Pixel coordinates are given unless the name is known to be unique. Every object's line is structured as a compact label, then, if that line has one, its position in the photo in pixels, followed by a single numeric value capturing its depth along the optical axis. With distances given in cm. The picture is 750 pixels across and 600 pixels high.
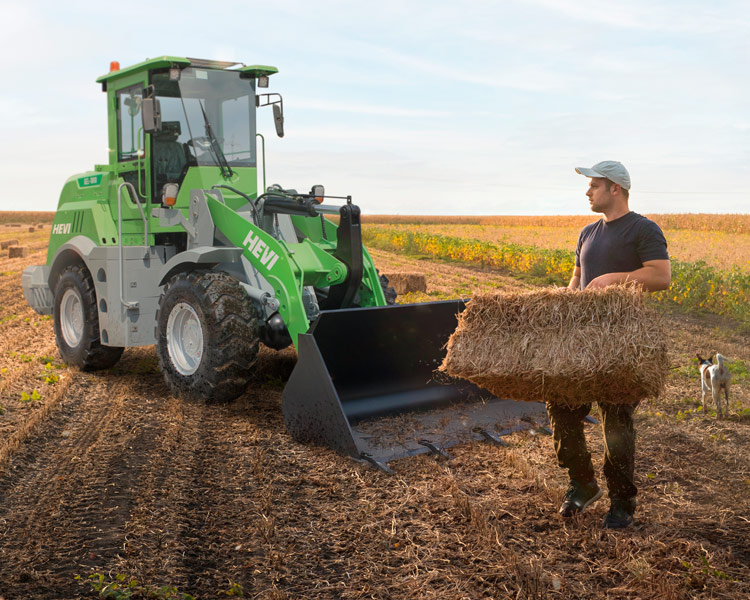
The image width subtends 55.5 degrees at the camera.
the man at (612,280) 399
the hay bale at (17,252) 2578
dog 632
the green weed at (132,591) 334
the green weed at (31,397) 716
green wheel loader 600
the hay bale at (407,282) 1439
